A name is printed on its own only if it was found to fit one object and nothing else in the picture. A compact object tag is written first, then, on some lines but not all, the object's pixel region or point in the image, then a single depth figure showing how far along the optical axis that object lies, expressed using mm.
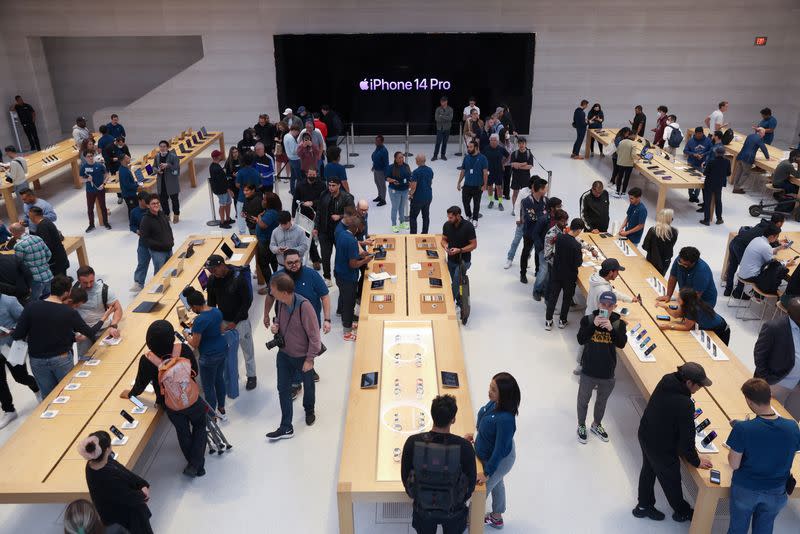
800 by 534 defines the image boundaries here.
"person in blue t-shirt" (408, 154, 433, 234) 9672
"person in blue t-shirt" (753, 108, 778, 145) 13904
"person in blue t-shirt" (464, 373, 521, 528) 4125
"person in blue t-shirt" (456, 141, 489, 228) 10375
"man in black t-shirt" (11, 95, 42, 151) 16297
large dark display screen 16391
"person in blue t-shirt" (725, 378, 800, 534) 4066
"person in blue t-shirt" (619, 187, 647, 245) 8461
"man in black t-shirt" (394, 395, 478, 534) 3809
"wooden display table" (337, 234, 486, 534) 4344
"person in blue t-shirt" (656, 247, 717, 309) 6262
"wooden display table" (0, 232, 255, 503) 4367
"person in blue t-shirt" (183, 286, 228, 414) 5449
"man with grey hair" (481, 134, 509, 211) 11259
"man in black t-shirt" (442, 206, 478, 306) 7500
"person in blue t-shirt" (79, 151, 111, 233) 10594
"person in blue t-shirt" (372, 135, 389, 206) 11438
